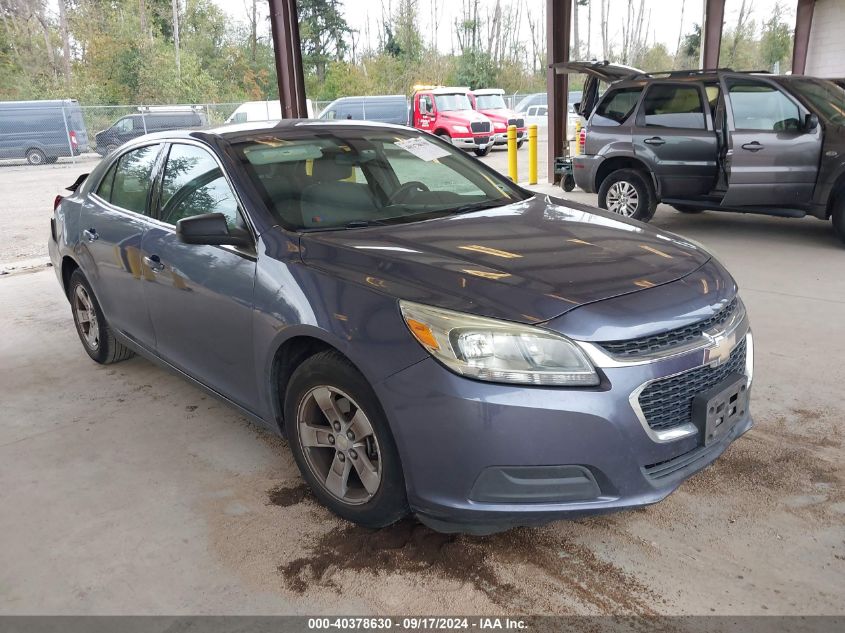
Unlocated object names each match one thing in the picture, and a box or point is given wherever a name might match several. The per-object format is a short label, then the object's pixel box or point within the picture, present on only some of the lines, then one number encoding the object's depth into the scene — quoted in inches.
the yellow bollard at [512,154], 502.8
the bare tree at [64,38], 1200.2
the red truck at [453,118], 868.6
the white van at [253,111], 818.2
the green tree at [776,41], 1556.3
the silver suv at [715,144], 276.8
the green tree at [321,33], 1590.8
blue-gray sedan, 83.7
